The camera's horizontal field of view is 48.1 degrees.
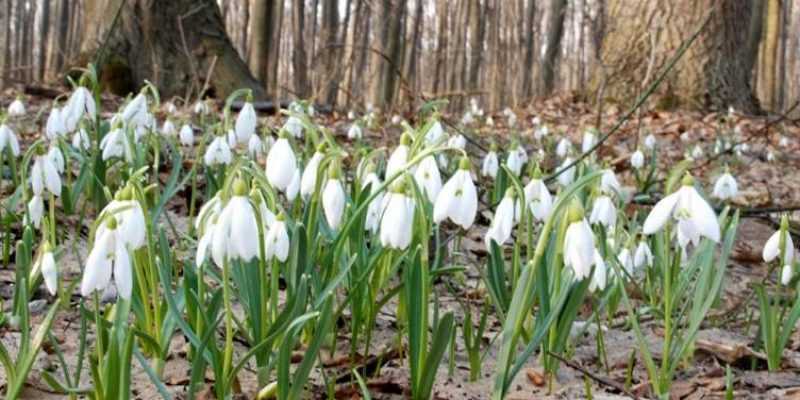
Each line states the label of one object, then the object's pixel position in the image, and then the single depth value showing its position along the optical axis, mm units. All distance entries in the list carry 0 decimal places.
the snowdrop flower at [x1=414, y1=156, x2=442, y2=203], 1840
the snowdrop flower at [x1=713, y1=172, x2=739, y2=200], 3105
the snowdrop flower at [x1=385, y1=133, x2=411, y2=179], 1896
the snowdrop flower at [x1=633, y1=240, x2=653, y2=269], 2488
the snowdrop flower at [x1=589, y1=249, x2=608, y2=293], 1817
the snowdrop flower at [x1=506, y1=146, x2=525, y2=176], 3100
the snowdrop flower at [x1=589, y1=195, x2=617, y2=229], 2178
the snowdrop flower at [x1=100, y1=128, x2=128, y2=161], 2520
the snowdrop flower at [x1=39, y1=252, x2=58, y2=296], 1446
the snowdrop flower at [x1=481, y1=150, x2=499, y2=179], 3070
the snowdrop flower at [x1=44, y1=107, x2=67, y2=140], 2697
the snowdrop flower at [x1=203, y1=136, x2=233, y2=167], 2826
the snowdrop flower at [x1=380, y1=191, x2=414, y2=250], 1549
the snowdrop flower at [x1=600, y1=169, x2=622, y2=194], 2527
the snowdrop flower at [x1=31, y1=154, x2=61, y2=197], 2061
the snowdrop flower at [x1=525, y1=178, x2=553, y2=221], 2029
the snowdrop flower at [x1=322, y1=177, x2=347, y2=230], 1717
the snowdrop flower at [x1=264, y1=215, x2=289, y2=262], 1556
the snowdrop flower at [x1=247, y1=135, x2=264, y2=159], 2836
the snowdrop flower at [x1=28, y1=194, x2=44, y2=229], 2096
